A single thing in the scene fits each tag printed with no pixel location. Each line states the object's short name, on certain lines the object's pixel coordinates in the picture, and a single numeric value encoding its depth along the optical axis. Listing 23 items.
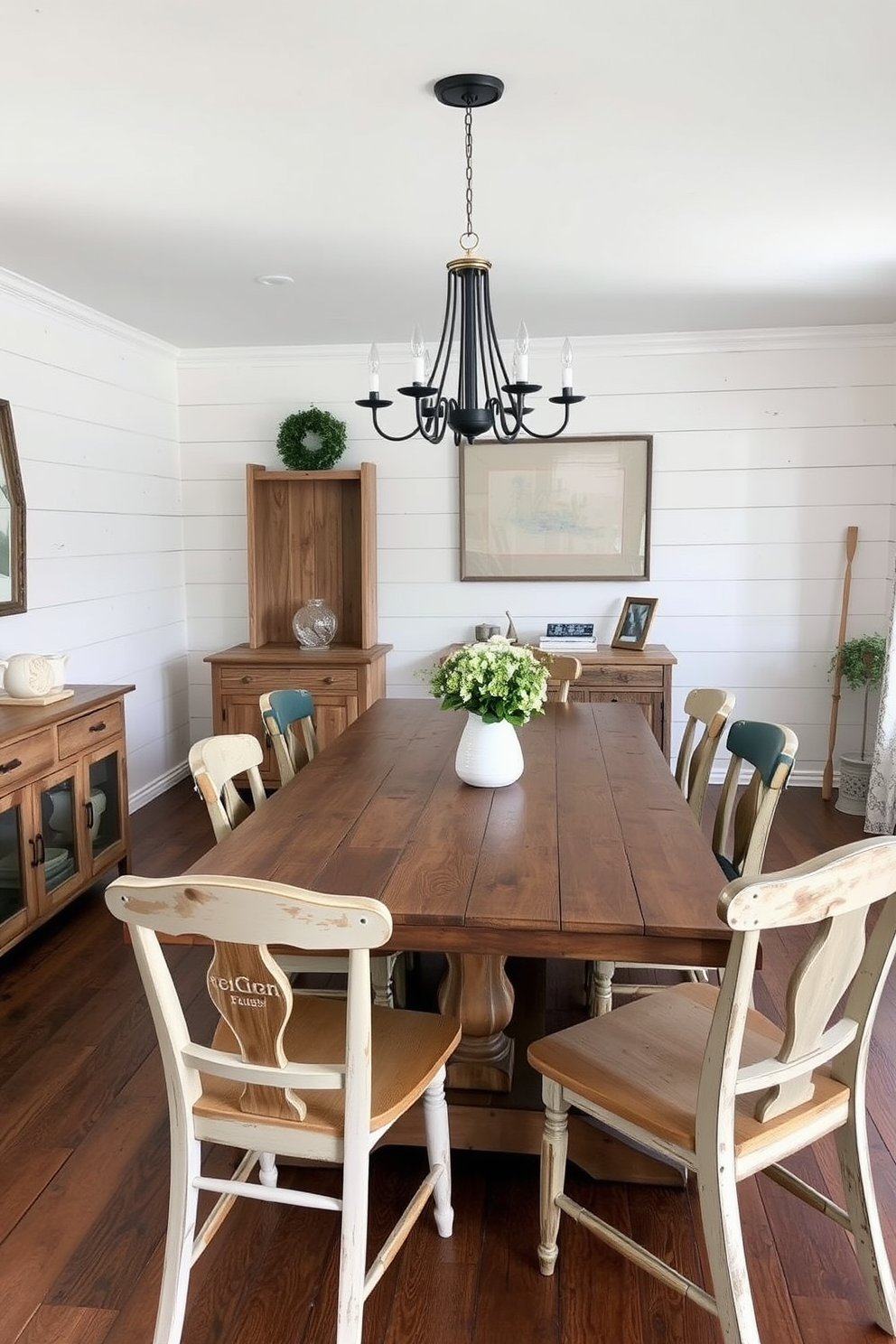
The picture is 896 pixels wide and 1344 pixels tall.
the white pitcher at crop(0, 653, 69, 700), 3.40
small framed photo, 5.05
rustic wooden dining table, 1.68
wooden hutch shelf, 4.91
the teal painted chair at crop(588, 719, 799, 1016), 2.35
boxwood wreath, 5.14
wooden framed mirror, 3.72
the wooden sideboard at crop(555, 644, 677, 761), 4.75
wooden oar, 5.07
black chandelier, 2.58
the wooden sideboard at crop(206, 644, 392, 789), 4.88
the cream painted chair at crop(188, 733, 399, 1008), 2.22
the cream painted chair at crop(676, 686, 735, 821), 2.83
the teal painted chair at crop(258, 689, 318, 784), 2.88
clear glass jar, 5.18
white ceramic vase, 2.48
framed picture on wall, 5.20
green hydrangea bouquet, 2.36
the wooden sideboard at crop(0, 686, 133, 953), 3.11
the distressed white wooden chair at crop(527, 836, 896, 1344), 1.48
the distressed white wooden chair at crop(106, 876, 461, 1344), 1.42
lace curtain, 4.43
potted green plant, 4.83
